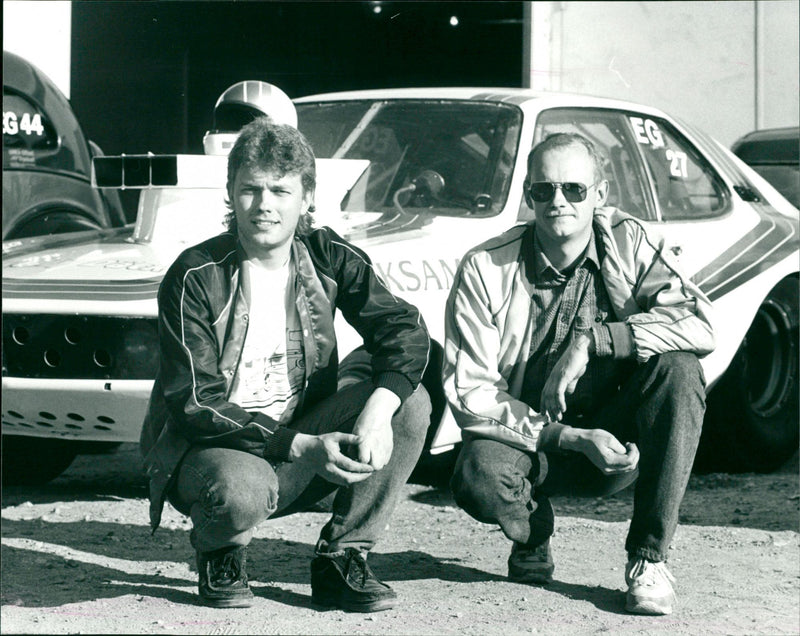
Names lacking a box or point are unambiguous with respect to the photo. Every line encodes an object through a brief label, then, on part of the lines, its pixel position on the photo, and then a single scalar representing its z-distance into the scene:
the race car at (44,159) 6.66
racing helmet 4.73
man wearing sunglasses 3.48
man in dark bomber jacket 3.23
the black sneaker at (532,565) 3.79
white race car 4.38
